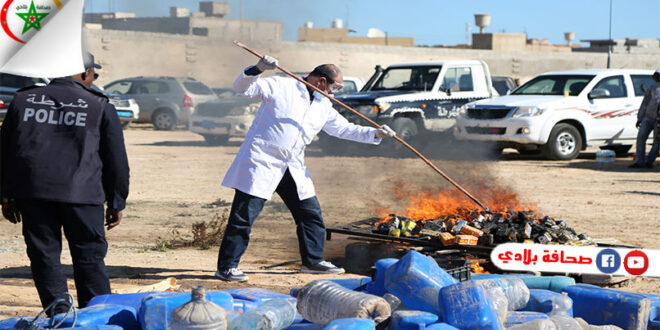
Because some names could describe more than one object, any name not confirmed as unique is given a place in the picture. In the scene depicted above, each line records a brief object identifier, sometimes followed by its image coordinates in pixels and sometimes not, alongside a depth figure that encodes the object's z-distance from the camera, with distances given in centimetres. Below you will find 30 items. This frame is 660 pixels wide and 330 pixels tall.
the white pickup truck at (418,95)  3484
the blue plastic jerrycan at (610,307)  1012
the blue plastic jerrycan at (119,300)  952
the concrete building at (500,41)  10869
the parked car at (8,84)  4737
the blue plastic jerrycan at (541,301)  1001
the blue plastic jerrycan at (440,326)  864
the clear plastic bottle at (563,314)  926
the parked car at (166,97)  5084
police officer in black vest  995
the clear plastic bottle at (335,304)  909
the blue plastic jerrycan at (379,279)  1037
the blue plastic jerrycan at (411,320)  877
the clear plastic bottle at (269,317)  886
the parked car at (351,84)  4659
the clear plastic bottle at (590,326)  960
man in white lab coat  1379
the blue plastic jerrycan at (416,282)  969
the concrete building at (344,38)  11775
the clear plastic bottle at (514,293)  1017
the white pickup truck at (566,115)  3403
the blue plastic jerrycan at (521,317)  931
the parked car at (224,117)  4094
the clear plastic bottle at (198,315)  841
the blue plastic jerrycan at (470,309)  892
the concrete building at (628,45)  10819
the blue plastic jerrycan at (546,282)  1112
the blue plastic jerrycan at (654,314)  1024
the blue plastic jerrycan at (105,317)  854
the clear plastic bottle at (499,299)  930
